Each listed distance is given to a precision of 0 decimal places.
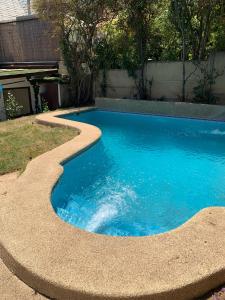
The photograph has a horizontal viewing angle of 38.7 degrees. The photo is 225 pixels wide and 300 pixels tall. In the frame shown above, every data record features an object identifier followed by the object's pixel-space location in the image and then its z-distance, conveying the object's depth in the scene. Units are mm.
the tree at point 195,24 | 11961
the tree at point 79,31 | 13453
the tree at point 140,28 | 13406
